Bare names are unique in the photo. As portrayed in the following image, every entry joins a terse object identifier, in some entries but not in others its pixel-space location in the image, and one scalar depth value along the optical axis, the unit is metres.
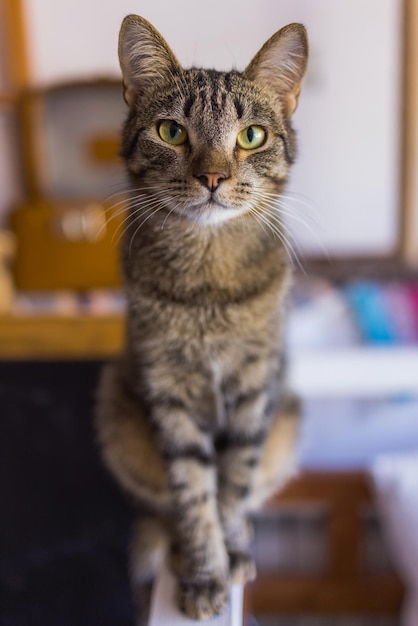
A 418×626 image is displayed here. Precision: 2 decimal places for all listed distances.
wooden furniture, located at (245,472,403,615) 1.33
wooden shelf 1.18
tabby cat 0.59
